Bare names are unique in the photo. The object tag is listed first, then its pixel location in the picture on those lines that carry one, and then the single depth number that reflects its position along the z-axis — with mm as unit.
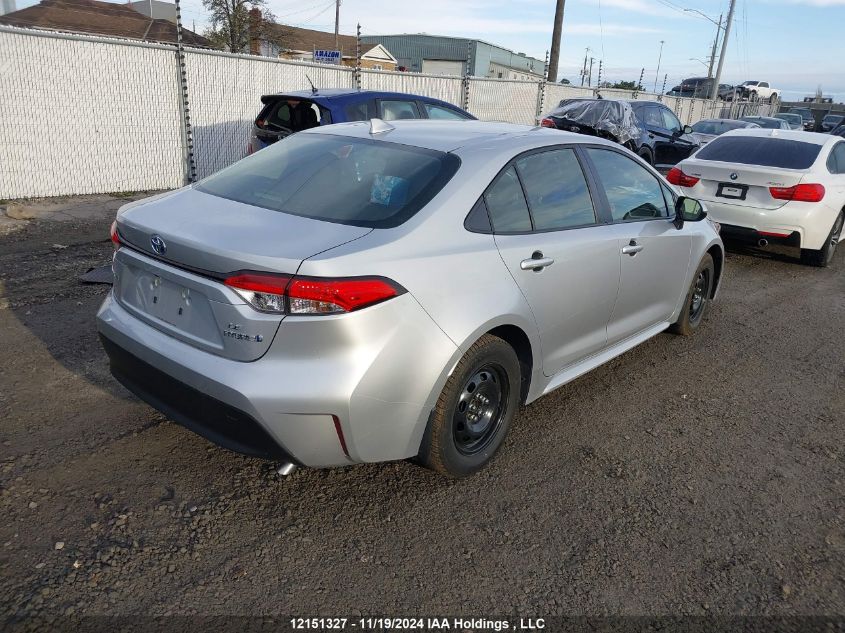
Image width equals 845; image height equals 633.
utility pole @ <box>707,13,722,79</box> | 51719
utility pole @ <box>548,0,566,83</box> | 26281
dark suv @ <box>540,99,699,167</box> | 12859
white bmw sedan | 7555
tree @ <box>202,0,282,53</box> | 35119
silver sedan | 2549
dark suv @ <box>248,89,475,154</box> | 8000
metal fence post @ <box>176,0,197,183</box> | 10320
